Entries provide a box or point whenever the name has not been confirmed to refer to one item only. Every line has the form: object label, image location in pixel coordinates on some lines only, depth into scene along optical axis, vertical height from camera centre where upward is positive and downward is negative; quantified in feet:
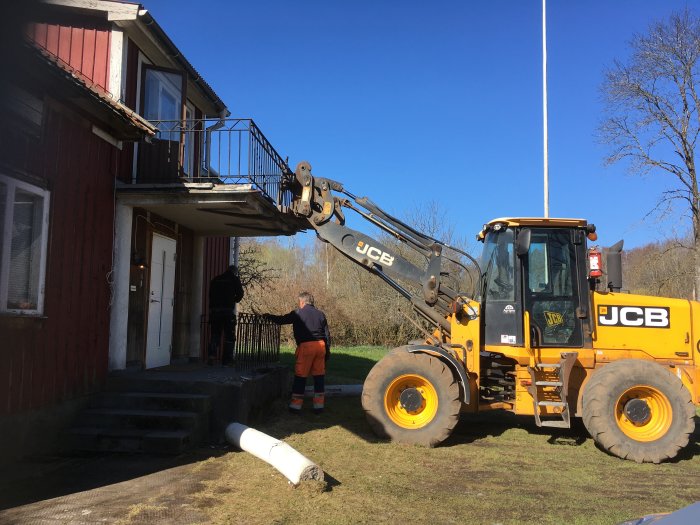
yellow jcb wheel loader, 22.76 -1.73
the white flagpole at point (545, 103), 53.67 +21.14
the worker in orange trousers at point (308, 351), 28.63 -2.30
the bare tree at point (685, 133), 57.06 +19.18
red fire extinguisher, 23.99 +2.20
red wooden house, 19.79 +4.67
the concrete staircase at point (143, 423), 21.48 -4.88
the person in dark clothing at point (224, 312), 32.14 -0.36
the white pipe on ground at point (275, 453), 16.94 -5.01
